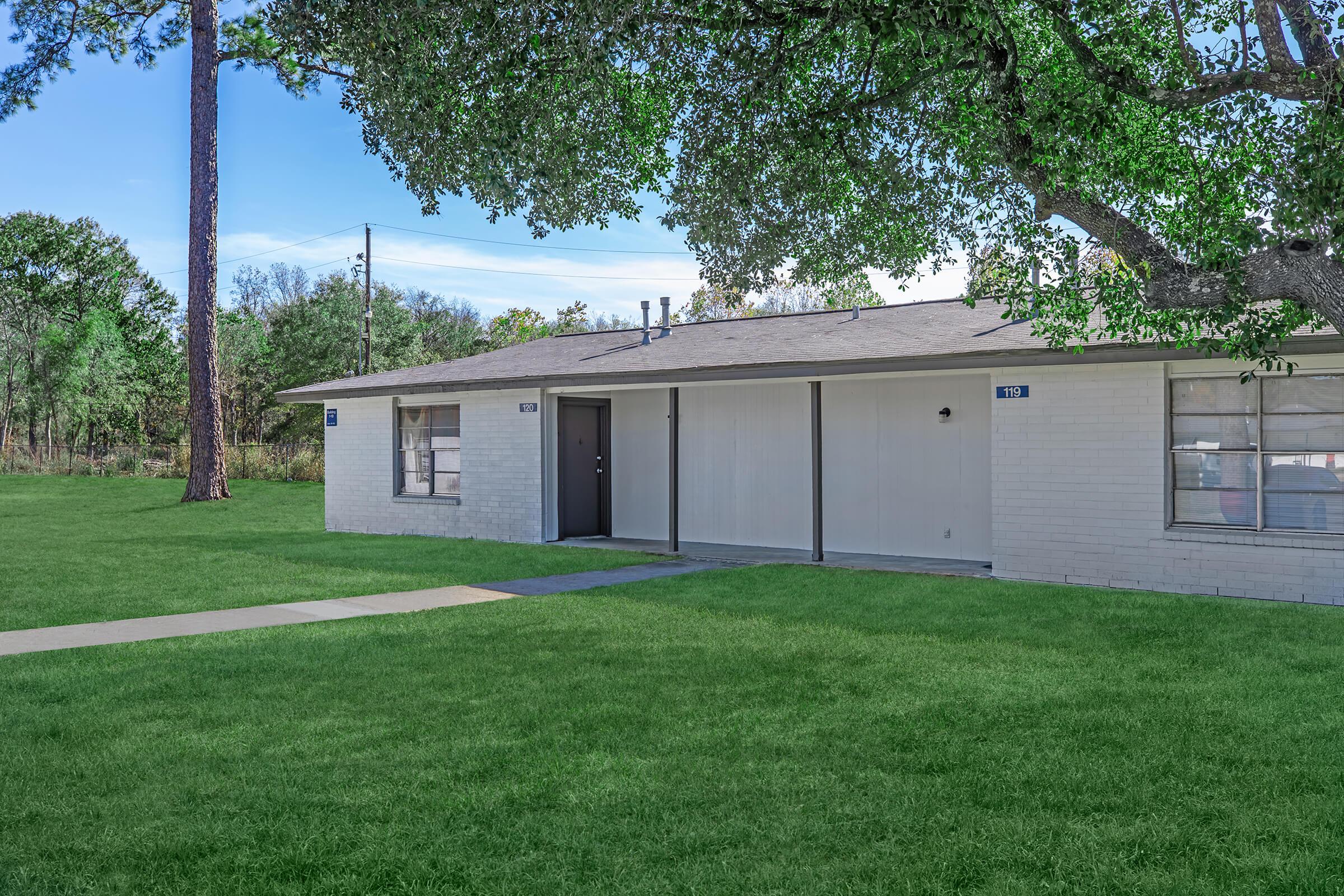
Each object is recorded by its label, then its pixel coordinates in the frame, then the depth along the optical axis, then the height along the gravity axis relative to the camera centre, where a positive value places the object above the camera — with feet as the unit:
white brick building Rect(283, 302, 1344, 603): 32.99 +0.38
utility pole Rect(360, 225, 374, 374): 120.67 +16.85
